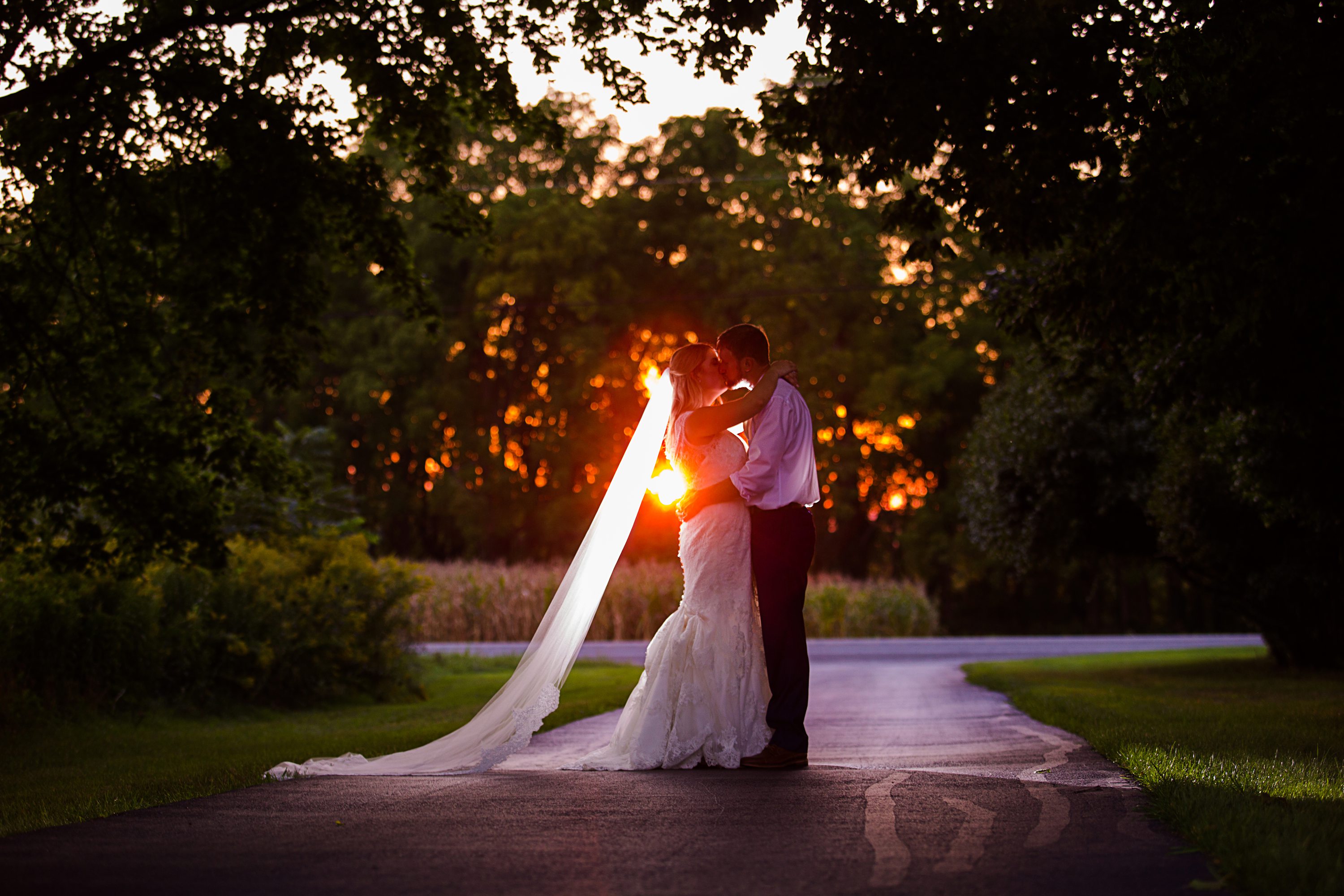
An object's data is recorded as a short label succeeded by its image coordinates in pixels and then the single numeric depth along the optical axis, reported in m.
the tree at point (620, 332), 40.28
